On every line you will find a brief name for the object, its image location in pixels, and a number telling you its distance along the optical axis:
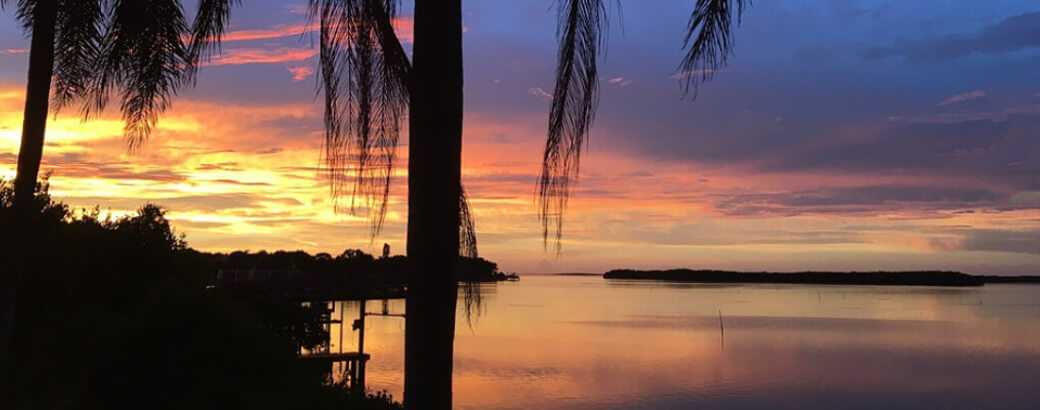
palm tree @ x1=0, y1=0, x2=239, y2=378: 9.36
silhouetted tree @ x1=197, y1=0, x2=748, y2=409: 4.07
